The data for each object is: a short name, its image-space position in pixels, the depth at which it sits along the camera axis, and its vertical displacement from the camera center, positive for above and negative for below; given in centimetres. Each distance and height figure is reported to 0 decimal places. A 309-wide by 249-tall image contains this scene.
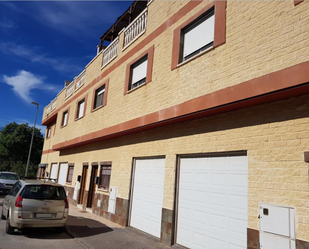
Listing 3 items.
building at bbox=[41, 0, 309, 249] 485 +147
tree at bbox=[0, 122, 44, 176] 4182 +370
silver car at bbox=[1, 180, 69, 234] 720 -106
